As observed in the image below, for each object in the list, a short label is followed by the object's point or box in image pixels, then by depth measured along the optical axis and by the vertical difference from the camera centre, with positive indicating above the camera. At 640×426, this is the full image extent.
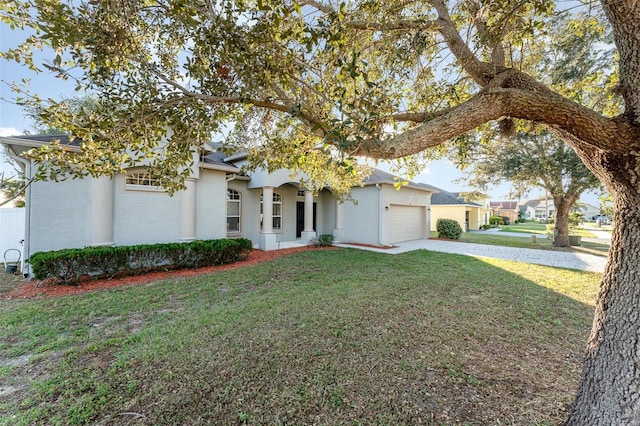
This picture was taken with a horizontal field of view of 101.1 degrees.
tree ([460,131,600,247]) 13.44 +2.71
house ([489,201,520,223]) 45.00 +0.85
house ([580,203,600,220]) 63.33 +1.52
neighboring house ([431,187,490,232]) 25.64 +0.74
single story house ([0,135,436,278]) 8.03 +0.28
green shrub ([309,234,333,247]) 14.48 -1.33
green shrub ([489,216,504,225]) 35.68 -0.31
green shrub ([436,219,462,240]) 18.72 -0.87
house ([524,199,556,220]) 68.38 +2.71
